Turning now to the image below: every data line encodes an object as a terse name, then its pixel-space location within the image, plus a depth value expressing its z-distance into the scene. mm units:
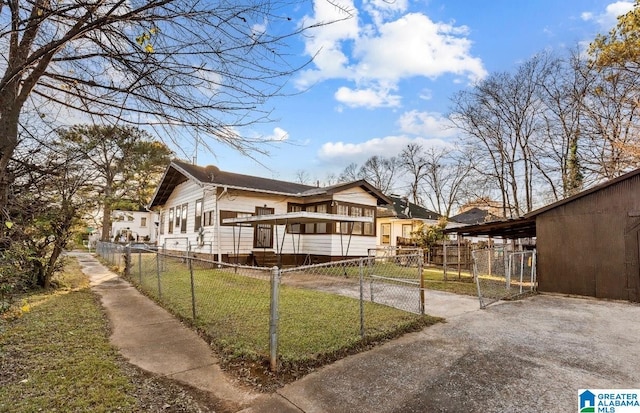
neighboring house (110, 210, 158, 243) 40875
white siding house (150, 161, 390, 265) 13953
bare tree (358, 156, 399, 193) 41688
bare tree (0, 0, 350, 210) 2426
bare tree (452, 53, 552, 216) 18688
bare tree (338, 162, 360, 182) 44750
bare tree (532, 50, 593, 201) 16594
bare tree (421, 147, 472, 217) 36844
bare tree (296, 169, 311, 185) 37688
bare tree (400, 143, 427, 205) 39000
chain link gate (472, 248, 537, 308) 8633
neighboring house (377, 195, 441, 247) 24922
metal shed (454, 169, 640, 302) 8406
